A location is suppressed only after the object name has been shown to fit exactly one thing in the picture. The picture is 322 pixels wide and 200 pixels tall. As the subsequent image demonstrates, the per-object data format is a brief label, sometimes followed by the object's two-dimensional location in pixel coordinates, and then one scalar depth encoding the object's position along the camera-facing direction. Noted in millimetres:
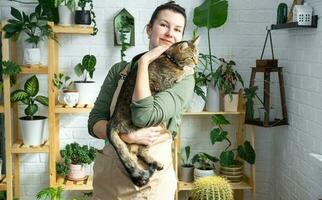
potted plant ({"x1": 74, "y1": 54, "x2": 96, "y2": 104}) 2926
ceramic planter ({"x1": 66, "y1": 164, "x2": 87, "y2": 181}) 2953
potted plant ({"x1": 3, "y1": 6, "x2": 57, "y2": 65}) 2719
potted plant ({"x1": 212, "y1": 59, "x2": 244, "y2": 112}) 2947
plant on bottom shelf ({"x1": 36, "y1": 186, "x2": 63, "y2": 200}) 2750
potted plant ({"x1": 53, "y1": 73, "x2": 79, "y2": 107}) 2857
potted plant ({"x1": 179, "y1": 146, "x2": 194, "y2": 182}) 3062
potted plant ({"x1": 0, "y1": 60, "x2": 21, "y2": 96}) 2723
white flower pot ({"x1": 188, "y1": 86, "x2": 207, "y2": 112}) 2969
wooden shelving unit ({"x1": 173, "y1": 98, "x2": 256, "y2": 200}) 2977
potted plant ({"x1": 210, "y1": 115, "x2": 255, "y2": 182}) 2965
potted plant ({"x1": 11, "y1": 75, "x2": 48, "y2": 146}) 2832
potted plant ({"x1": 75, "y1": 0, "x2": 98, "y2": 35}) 2814
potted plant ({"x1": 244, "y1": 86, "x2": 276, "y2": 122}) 2895
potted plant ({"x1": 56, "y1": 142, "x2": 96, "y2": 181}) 2959
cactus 2390
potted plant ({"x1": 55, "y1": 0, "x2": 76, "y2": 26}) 2818
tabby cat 1421
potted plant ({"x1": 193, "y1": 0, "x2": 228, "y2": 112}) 2889
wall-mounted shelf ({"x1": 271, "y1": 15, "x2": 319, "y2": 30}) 2519
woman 1357
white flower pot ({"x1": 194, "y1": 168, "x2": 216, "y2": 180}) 2957
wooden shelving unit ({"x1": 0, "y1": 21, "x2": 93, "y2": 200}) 2787
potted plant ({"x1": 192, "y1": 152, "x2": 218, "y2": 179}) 2967
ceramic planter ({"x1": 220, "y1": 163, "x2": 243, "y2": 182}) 3023
